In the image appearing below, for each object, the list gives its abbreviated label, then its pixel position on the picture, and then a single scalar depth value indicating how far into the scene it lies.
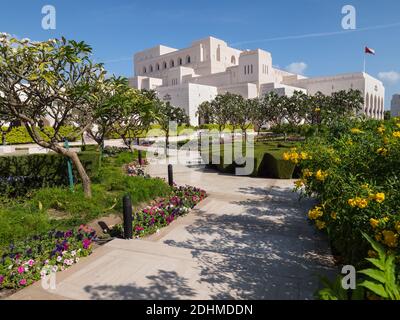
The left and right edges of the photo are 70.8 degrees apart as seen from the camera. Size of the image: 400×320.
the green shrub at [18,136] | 29.06
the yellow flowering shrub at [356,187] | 2.81
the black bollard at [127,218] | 5.65
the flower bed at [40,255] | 3.95
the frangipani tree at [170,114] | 22.78
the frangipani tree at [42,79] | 6.27
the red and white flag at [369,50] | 44.18
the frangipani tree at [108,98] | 7.43
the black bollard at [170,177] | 9.69
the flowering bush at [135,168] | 12.62
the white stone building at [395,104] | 82.31
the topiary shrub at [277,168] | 12.01
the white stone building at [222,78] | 57.12
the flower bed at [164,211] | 6.19
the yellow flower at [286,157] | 4.83
